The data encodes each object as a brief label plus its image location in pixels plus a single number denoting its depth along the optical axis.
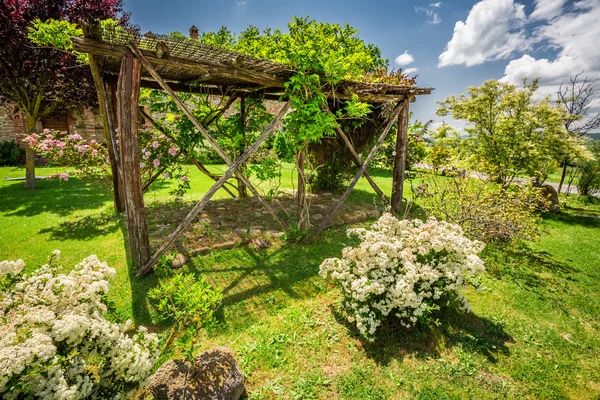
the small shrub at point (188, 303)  2.22
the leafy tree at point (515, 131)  8.25
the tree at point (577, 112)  10.29
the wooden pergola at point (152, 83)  3.60
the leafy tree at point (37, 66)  7.86
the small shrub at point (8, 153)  14.09
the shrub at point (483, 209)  5.44
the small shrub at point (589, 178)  11.64
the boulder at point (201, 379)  2.18
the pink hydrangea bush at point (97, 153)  6.31
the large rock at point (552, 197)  8.98
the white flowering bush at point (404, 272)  3.02
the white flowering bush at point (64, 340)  1.50
